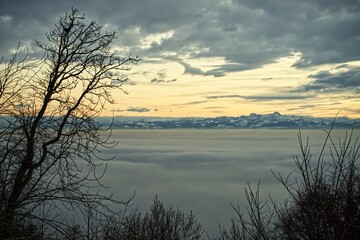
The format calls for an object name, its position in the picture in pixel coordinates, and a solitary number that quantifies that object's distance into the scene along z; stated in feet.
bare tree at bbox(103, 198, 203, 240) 68.08
